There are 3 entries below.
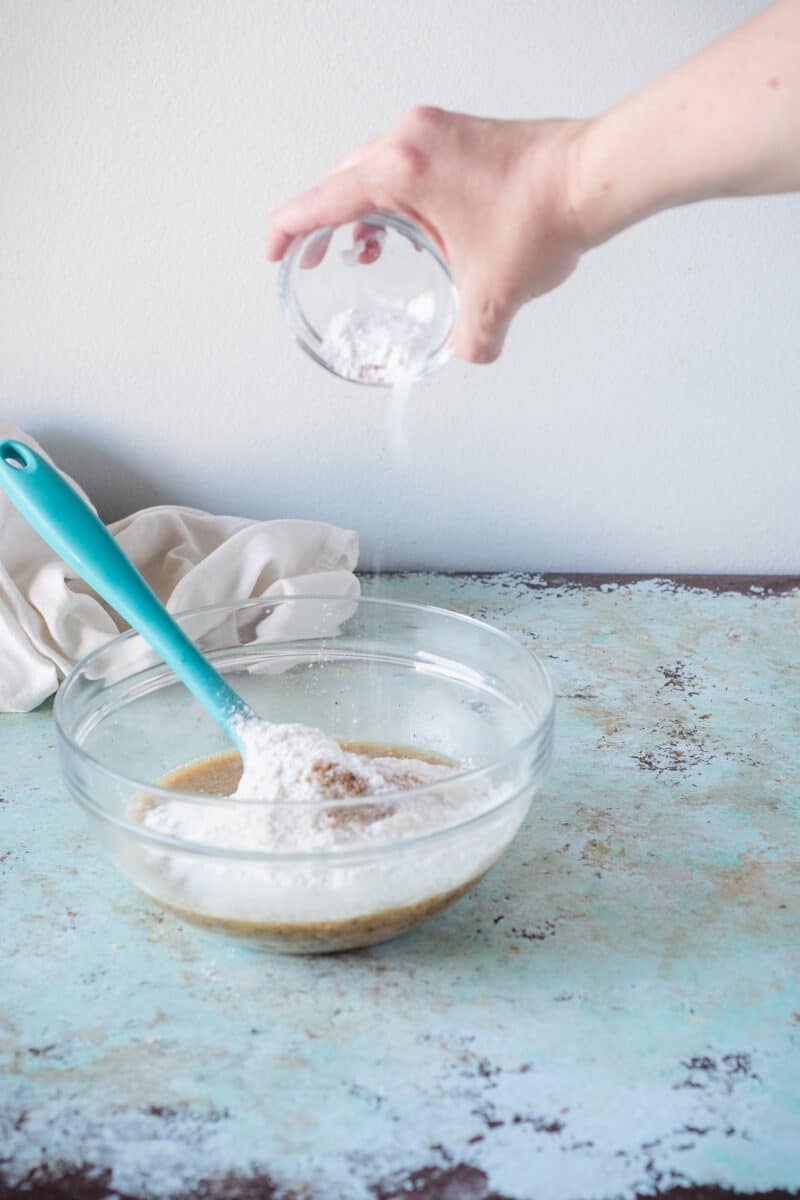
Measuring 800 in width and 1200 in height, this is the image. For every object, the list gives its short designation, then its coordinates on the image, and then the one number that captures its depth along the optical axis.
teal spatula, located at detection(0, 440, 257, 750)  0.84
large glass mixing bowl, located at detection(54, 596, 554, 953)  0.71
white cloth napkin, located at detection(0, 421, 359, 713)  1.12
